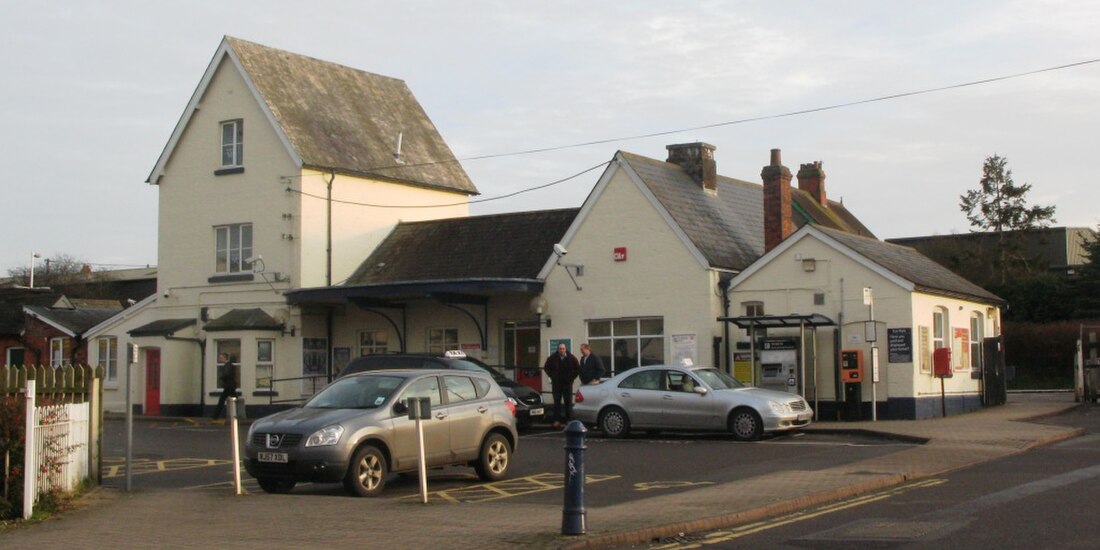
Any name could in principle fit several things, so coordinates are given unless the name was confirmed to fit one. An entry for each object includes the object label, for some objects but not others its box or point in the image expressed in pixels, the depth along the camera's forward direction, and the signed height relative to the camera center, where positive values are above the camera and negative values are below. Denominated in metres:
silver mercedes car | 23.25 -0.92
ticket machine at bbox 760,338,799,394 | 27.39 -0.20
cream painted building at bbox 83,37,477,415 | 35.38 +4.16
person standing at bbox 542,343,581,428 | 27.38 -0.32
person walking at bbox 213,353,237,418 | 33.41 -0.48
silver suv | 15.34 -0.92
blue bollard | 11.41 -1.23
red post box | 27.20 -0.18
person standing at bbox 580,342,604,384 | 27.38 -0.22
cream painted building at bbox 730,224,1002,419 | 26.95 +0.99
